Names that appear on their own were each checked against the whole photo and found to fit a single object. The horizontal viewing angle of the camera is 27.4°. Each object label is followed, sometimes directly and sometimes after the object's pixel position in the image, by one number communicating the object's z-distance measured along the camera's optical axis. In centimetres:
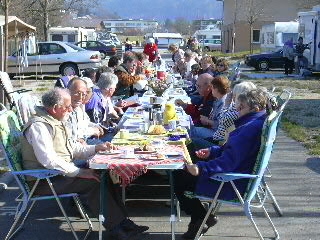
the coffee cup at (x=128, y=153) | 483
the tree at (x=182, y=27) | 12125
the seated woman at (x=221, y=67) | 1122
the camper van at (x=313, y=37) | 2355
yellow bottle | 637
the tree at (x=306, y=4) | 4441
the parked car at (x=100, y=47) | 3516
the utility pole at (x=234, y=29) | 5129
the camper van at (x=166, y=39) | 5387
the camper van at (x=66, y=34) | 4084
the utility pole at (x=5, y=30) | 1625
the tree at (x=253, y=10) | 4907
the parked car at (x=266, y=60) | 2820
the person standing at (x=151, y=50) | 2017
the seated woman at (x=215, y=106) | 704
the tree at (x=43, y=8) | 3150
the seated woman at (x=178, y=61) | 1602
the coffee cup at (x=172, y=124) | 607
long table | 457
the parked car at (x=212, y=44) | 6112
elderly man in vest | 488
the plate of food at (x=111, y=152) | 496
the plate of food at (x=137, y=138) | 554
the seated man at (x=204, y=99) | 789
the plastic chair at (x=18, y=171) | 483
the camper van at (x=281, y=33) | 3384
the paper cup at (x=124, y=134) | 557
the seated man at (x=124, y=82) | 1005
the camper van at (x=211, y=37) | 6277
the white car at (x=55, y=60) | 2273
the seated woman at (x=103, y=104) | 750
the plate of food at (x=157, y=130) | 581
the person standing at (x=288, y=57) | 2625
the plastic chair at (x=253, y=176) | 468
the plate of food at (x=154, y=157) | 472
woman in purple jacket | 478
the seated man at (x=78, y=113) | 628
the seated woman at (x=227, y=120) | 605
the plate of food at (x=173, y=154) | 486
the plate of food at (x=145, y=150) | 494
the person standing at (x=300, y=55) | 2489
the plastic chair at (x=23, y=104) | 718
